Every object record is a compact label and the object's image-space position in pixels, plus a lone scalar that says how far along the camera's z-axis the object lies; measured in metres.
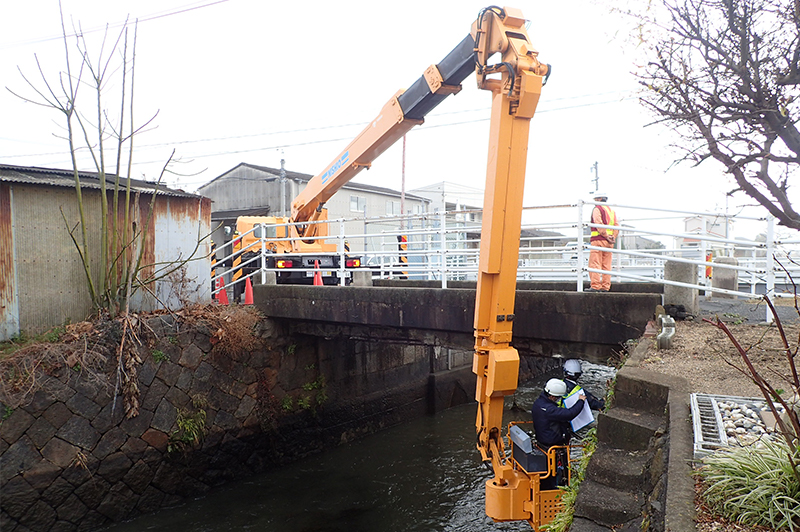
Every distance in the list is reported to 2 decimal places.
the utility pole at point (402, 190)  24.44
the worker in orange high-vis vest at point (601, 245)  6.96
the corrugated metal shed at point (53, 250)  7.91
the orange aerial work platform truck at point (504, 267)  5.27
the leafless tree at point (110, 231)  8.18
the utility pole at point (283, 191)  24.24
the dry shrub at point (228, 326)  9.08
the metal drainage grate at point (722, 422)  3.04
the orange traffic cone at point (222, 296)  11.91
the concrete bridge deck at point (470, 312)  6.23
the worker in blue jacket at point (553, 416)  5.32
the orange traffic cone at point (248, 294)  10.79
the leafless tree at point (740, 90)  6.01
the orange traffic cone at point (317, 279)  11.34
